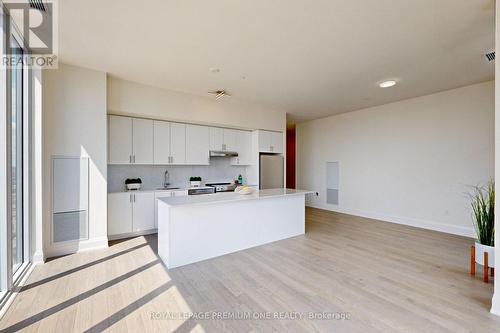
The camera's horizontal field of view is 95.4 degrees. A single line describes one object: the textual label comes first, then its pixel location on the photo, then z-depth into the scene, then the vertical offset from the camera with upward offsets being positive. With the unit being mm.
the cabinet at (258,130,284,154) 5691 +611
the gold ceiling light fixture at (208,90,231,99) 4286 +1428
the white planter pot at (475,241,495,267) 2428 -964
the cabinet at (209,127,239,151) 5227 +634
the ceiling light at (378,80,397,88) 3935 +1441
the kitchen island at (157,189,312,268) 2904 -849
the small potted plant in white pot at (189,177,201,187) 5146 -352
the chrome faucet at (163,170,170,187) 4924 -293
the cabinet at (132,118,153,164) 4258 +471
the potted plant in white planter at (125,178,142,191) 4258 -344
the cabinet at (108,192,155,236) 3883 -826
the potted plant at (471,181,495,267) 2461 -786
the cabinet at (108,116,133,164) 4020 +470
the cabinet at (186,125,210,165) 4879 +460
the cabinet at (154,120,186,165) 4500 +466
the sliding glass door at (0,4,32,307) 2158 +102
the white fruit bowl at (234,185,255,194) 3739 -414
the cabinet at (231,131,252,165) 5648 +434
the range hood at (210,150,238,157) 5170 +285
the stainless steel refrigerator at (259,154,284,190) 5746 -145
